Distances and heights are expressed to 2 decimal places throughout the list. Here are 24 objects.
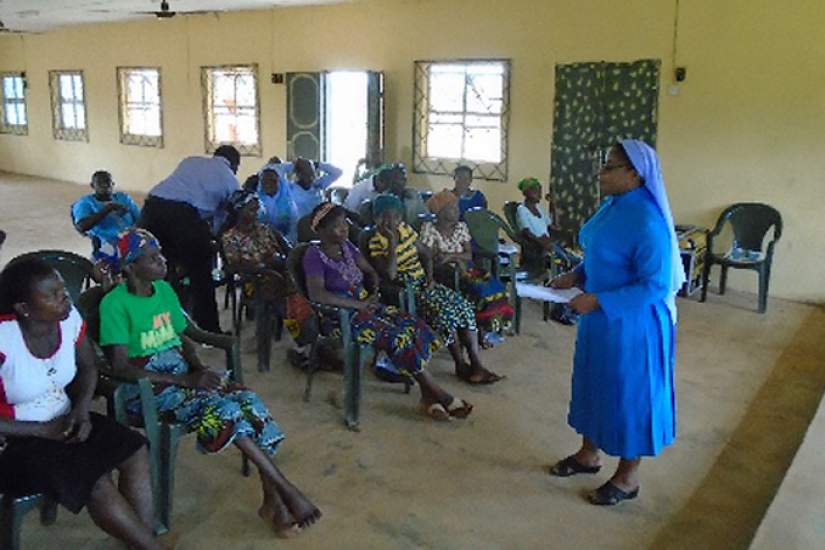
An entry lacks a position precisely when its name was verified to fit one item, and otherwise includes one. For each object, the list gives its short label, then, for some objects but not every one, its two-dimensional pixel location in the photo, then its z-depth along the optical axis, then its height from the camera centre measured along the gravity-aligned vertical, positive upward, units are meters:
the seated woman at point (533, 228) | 5.12 -0.57
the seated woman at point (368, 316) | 3.37 -0.80
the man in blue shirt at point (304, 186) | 5.45 -0.32
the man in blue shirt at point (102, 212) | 4.90 -0.47
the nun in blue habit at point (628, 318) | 2.52 -0.60
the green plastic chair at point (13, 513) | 2.02 -1.01
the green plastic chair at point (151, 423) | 2.44 -0.94
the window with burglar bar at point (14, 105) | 14.34 +0.69
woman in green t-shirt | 2.48 -0.83
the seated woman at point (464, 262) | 4.24 -0.69
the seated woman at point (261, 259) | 4.09 -0.68
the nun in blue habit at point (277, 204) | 5.12 -0.42
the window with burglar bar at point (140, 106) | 11.43 +0.55
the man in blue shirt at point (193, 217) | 4.13 -0.42
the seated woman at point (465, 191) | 5.50 -0.34
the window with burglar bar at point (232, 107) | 9.88 +0.48
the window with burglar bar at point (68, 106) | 12.85 +0.61
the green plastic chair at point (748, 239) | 5.62 -0.74
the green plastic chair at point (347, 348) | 3.38 -0.92
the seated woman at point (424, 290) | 3.84 -0.77
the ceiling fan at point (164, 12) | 7.27 +1.32
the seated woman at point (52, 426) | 2.07 -0.82
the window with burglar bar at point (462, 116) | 7.57 +0.30
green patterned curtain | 6.53 +0.23
